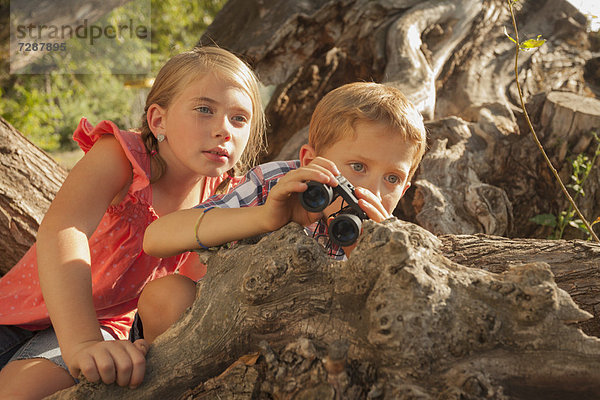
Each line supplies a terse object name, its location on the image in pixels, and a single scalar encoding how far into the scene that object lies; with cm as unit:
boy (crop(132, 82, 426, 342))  91
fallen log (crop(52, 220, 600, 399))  78
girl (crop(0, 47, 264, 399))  97
